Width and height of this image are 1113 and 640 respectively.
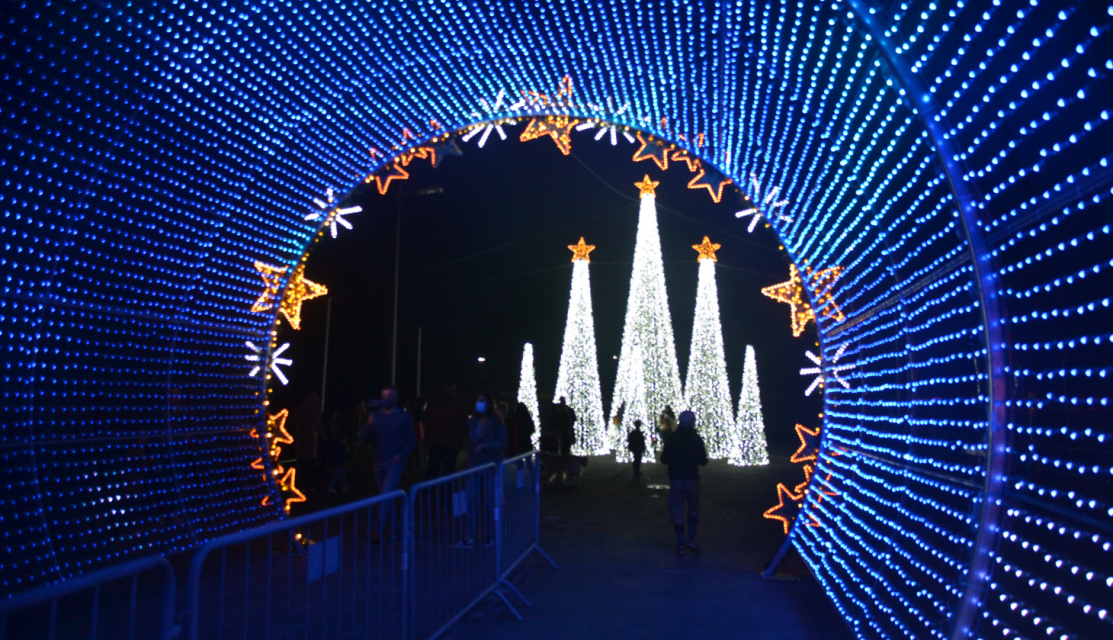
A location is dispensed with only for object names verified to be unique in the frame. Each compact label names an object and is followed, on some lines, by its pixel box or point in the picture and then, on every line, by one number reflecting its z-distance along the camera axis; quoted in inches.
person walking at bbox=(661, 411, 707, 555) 331.6
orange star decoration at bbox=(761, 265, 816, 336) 300.7
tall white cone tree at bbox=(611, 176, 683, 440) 785.6
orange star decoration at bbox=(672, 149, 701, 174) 292.8
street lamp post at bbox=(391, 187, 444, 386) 651.5
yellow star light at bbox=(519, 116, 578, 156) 312.7
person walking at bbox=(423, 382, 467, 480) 382.0
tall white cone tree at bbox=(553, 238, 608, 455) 829.2
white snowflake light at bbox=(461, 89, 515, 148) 306.6
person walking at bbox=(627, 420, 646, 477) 644.1
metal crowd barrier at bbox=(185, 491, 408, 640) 142.9
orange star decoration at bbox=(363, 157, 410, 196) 329.4
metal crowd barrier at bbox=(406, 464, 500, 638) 210.7
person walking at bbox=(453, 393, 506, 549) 362.0
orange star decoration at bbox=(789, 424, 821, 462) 297.0
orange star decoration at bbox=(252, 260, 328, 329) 328.2
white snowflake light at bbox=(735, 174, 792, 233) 275.4
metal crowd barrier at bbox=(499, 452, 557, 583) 276.4
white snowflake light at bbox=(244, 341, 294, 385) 331.0
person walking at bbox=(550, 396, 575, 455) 569.0
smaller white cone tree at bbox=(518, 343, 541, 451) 994.7
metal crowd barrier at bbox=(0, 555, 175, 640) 106.2
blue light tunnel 121.1
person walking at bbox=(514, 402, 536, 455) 500.1
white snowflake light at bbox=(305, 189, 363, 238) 330.0
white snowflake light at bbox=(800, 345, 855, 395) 268.0
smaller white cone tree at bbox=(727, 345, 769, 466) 773.0
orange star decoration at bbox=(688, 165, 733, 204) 287.7
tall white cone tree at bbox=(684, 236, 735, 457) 805.2
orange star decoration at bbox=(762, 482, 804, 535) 293.9
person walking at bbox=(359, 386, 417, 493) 333.1
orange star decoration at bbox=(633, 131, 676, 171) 297.4
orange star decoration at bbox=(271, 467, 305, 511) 335.4
